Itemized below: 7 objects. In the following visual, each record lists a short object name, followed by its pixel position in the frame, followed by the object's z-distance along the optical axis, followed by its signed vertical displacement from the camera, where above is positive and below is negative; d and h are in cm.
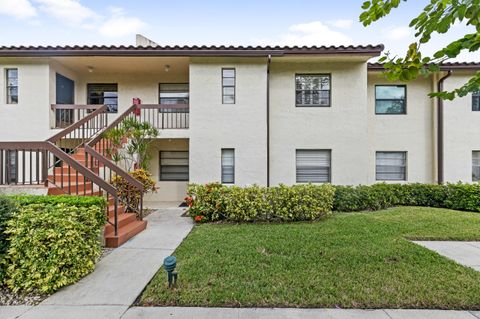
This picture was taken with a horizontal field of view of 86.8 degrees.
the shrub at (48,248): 363 -133
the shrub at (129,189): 757 -90
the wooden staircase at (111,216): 567 -148
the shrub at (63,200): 468 -77
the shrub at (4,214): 385 -86
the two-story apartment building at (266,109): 940 +201
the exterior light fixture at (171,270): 357 -156
